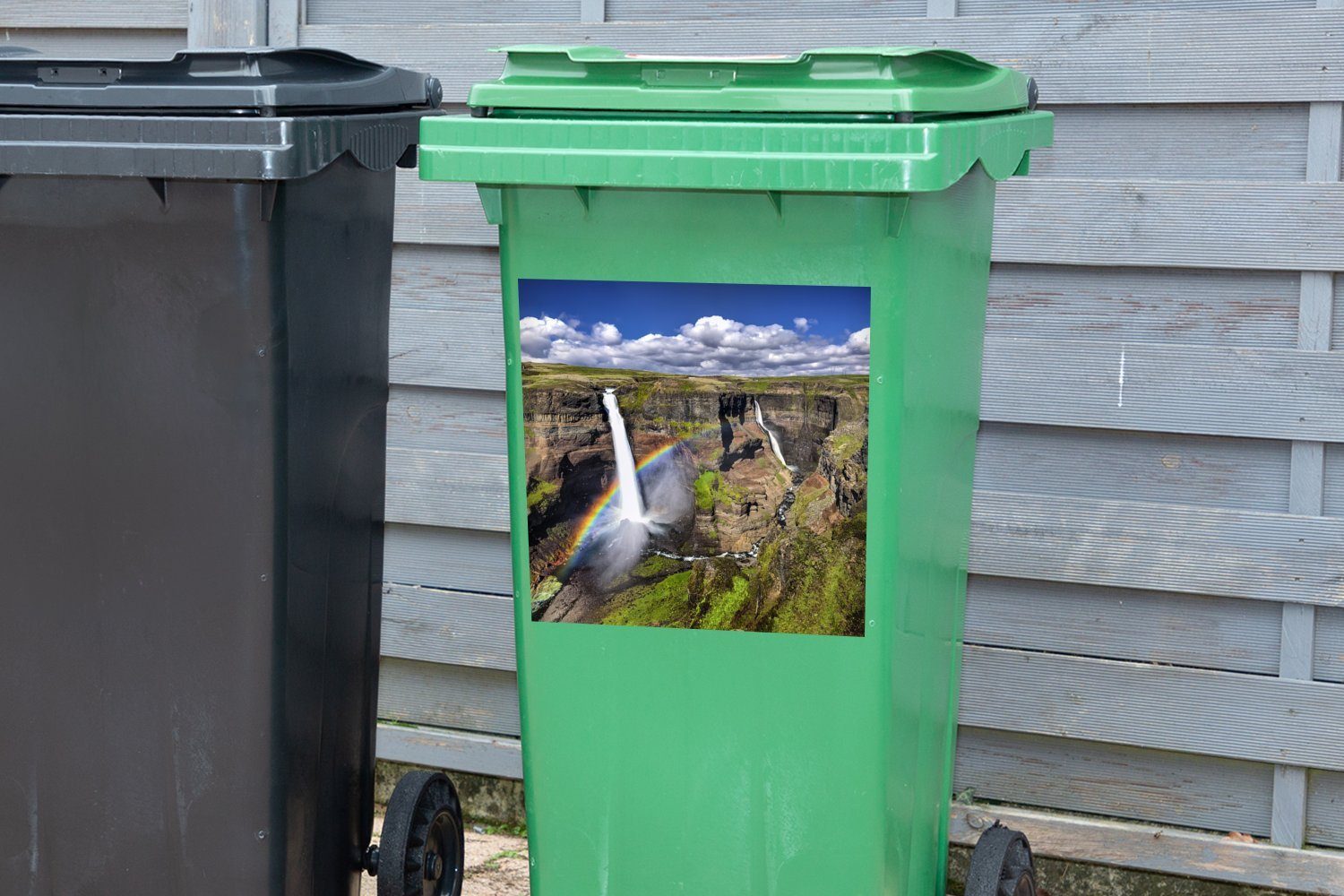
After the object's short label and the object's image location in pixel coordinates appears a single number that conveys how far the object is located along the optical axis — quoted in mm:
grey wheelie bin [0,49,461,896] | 2244
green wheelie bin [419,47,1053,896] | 2104
